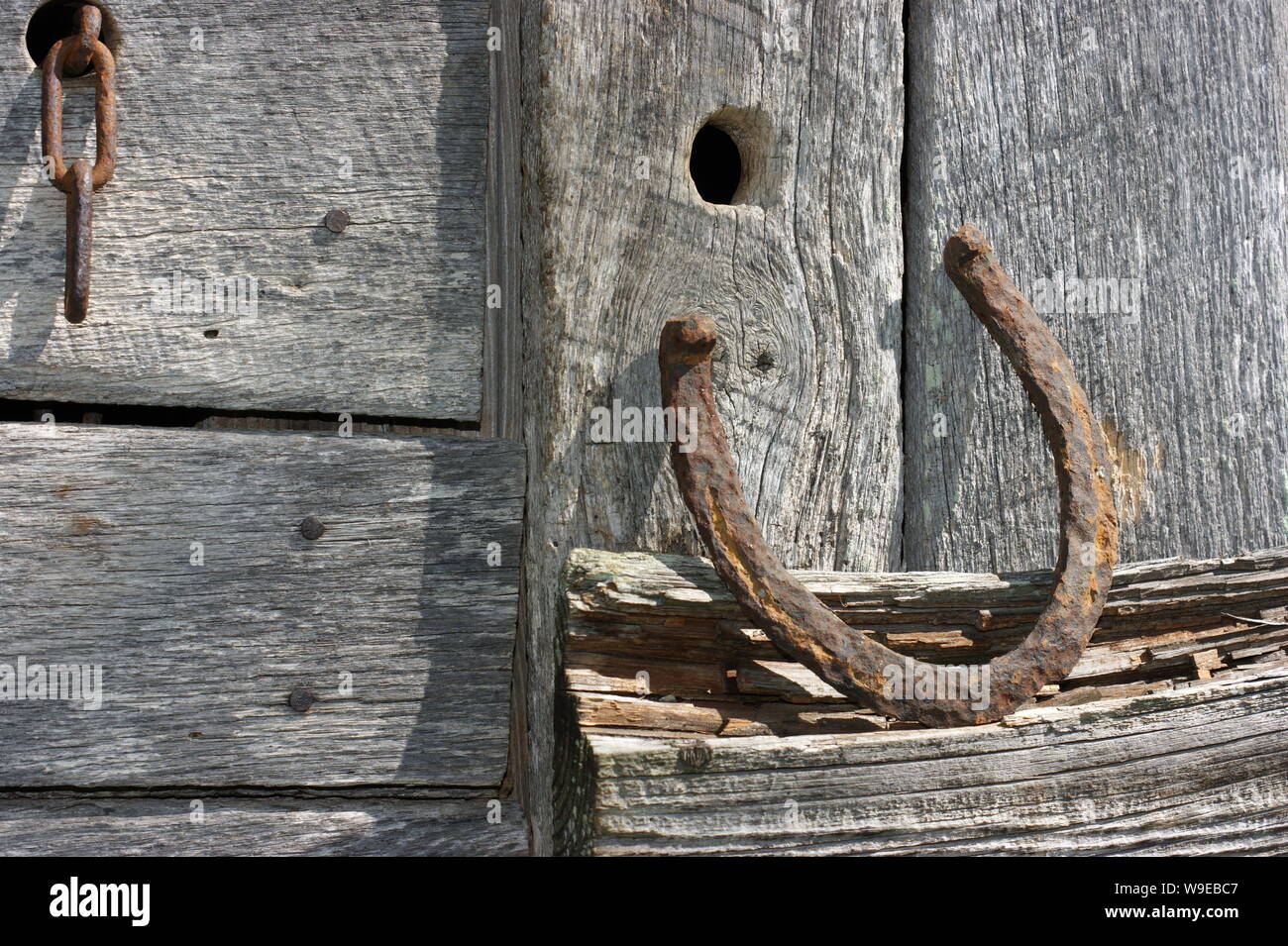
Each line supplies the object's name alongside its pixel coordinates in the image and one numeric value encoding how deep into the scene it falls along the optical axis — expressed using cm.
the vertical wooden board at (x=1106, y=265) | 109
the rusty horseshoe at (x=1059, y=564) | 101
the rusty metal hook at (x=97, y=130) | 103
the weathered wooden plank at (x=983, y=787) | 100
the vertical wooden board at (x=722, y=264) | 106
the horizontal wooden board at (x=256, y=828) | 105
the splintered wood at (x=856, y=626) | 102
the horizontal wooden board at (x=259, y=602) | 105
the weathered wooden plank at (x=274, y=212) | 105
